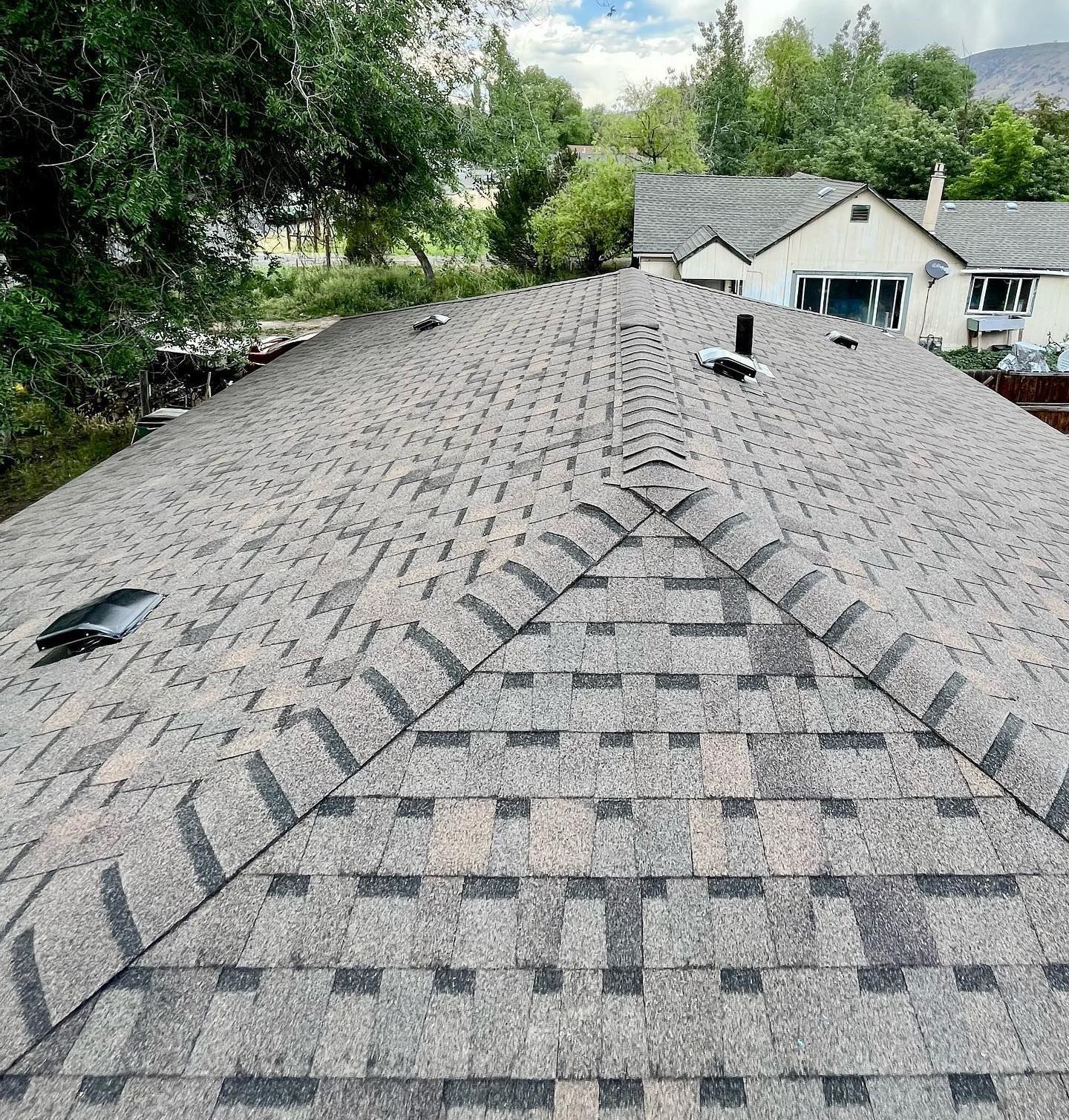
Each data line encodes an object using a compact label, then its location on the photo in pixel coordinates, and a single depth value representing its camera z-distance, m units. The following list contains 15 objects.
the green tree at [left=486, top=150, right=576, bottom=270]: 33.69
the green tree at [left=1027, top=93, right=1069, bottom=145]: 41.62
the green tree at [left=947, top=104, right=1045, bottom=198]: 36.56
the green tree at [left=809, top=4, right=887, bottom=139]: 54.09
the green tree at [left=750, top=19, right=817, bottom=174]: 56.97
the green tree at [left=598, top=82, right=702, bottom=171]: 41.53
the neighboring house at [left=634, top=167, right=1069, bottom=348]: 24.94
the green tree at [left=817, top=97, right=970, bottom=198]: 39.78
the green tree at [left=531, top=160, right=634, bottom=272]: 32.66
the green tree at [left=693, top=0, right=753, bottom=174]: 56.94
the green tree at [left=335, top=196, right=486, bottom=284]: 17.08
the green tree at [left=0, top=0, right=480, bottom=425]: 9.28
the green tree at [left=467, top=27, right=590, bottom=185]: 16.47
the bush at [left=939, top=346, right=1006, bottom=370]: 24.66
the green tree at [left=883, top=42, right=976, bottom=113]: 61.28
